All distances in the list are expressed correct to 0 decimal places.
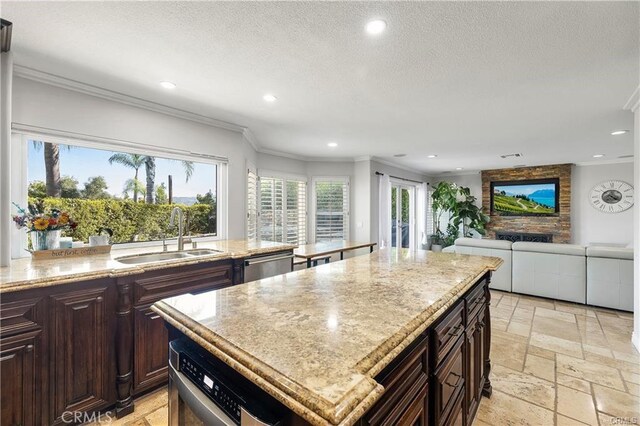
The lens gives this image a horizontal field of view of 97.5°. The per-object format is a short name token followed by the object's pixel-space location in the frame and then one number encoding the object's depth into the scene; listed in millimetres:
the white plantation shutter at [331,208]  6004
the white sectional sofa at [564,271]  3656
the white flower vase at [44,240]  2123
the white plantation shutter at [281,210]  4980
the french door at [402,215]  7105
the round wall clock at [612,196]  6301
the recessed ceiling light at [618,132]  3901
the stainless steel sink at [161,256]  2398
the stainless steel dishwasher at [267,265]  2680
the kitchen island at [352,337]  658
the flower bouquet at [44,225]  2090
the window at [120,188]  2387
